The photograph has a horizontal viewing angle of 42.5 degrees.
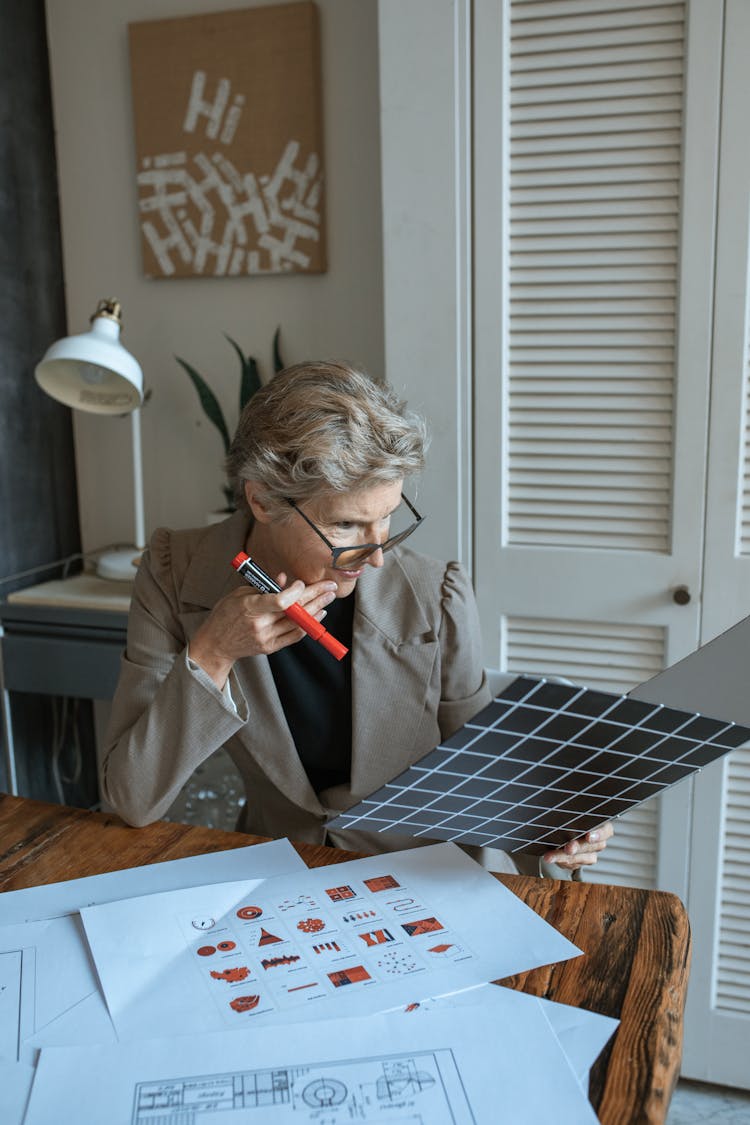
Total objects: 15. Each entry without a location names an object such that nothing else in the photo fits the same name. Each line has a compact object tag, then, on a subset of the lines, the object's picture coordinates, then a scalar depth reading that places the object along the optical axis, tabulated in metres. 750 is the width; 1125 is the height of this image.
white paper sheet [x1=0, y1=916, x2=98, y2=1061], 0.84
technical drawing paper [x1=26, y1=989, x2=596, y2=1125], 0.72
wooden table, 0.77
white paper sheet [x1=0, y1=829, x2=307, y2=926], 1.04
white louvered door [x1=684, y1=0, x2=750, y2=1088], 1.71
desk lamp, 2.09
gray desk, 2.26
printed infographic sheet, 0.85
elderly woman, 1.24
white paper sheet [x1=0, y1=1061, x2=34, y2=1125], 0.73
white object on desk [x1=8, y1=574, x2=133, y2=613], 2.27
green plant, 2.45
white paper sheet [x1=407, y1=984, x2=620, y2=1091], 0.78
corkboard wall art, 2.35
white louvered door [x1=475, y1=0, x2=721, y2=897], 1.76
